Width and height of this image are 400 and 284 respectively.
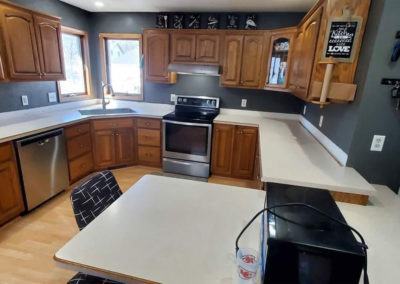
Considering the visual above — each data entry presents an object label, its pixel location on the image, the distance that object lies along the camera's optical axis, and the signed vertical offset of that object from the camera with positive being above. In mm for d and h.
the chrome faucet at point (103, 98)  3612 -395
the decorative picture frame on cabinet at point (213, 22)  3389 +801
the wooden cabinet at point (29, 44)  2260 +261
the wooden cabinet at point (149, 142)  3533 -1018
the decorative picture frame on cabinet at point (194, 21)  3433 +813
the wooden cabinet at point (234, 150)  3258 -1006
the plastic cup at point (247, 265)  719 -571
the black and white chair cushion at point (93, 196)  1262 -719
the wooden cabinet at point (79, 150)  2867 -1008
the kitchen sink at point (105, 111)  3379 -564
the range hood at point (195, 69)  3305 +115
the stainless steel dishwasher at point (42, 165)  2302 -1012
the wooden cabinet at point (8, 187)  2107 -1097
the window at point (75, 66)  3467 +78
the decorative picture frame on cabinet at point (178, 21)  3467 +809
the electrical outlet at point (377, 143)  1569 -377
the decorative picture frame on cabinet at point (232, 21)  3323 +812
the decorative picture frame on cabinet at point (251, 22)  3277 +802
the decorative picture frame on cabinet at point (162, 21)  3506 +811
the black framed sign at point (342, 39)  1496 +292
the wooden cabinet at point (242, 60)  3201 +271
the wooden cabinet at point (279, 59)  2889 +290
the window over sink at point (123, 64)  3861 +160
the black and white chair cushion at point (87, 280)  1113 -988
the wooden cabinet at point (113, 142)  3303 -1012
